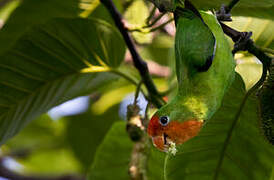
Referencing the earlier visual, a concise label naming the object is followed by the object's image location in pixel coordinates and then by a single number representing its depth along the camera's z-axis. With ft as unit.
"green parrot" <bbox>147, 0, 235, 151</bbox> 12.54
